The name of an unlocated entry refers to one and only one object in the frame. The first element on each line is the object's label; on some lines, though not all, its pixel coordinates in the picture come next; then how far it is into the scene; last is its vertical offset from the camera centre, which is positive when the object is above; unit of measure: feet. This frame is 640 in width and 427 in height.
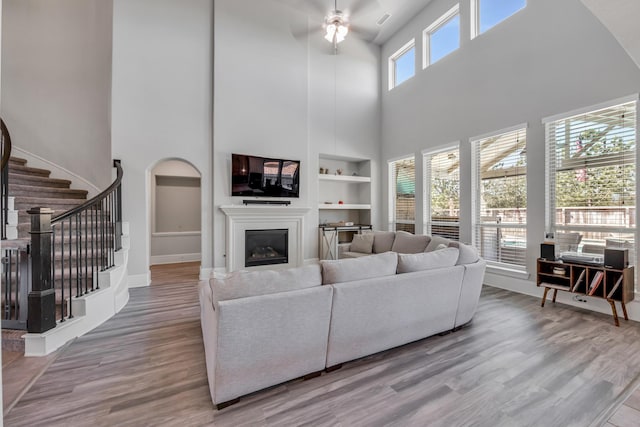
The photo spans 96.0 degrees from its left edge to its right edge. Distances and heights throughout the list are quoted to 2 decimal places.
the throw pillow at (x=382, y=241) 17.09 -1.60
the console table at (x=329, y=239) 20.80 -1.80
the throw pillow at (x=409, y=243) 14.82 -1.52
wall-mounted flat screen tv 17.92 +2.47
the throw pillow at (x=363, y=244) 17.78 -1.83
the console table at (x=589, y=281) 10.14 -2.51
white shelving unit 22.62 +2.00
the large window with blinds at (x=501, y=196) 14.34 +0.97
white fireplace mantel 17.58 -0.65
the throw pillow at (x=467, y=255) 9.48 -1.34
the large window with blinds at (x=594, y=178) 11.02 +1.51
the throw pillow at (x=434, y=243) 13.62 -1.36
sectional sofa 5.97 -2.39
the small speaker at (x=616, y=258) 10.06 -1.54
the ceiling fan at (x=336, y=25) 16.66 +11.08
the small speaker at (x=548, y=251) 12.02 -1.55
